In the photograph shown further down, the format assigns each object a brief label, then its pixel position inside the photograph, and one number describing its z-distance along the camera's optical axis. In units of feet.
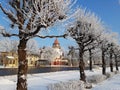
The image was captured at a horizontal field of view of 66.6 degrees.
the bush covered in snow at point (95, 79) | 30.24
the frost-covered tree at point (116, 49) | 52.07
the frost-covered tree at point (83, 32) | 24.80
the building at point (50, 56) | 126.67
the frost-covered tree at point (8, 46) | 97.10
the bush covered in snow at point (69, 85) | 17.46
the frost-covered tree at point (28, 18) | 11.88
